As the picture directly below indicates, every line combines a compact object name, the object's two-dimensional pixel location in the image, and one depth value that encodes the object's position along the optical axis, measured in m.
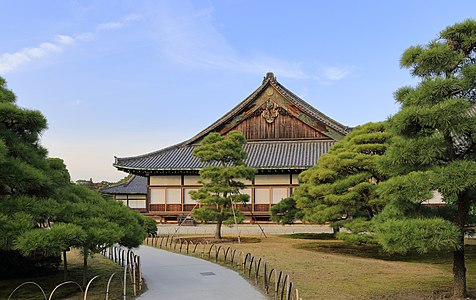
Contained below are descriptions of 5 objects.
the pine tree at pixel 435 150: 7.88
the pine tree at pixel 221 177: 21.34
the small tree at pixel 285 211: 22.69
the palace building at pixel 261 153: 29.03
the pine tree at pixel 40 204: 7.46
